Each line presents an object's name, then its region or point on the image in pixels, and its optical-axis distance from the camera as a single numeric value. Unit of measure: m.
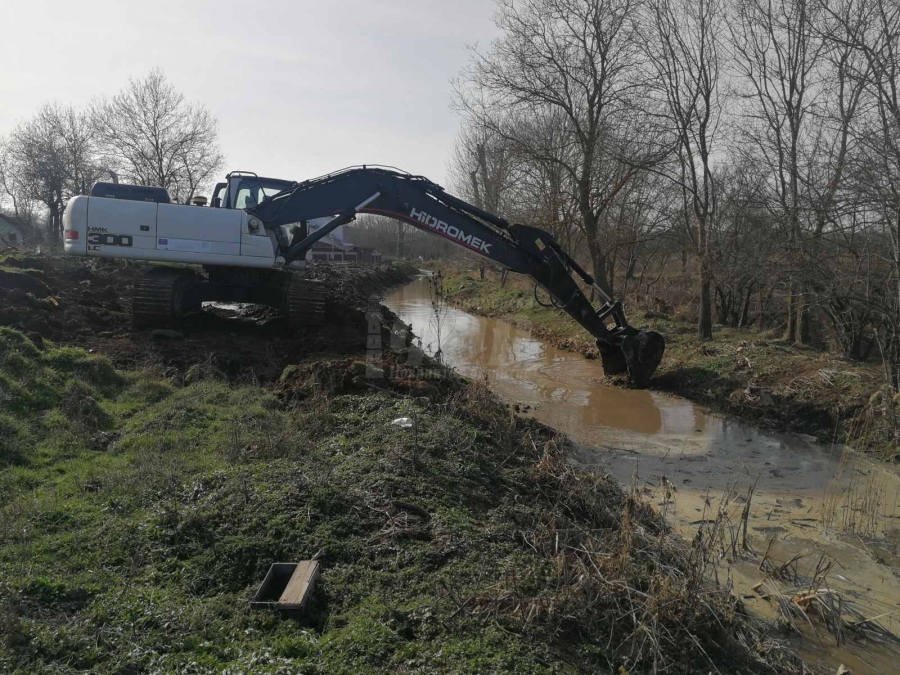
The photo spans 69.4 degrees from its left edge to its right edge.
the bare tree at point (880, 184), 8.69
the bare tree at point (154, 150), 29.45
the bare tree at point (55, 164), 31.92
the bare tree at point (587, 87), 15.46
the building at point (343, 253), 53.06
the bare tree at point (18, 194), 37.90
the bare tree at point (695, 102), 13.95
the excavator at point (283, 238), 10.34
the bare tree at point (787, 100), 12.81
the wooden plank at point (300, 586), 3.58
